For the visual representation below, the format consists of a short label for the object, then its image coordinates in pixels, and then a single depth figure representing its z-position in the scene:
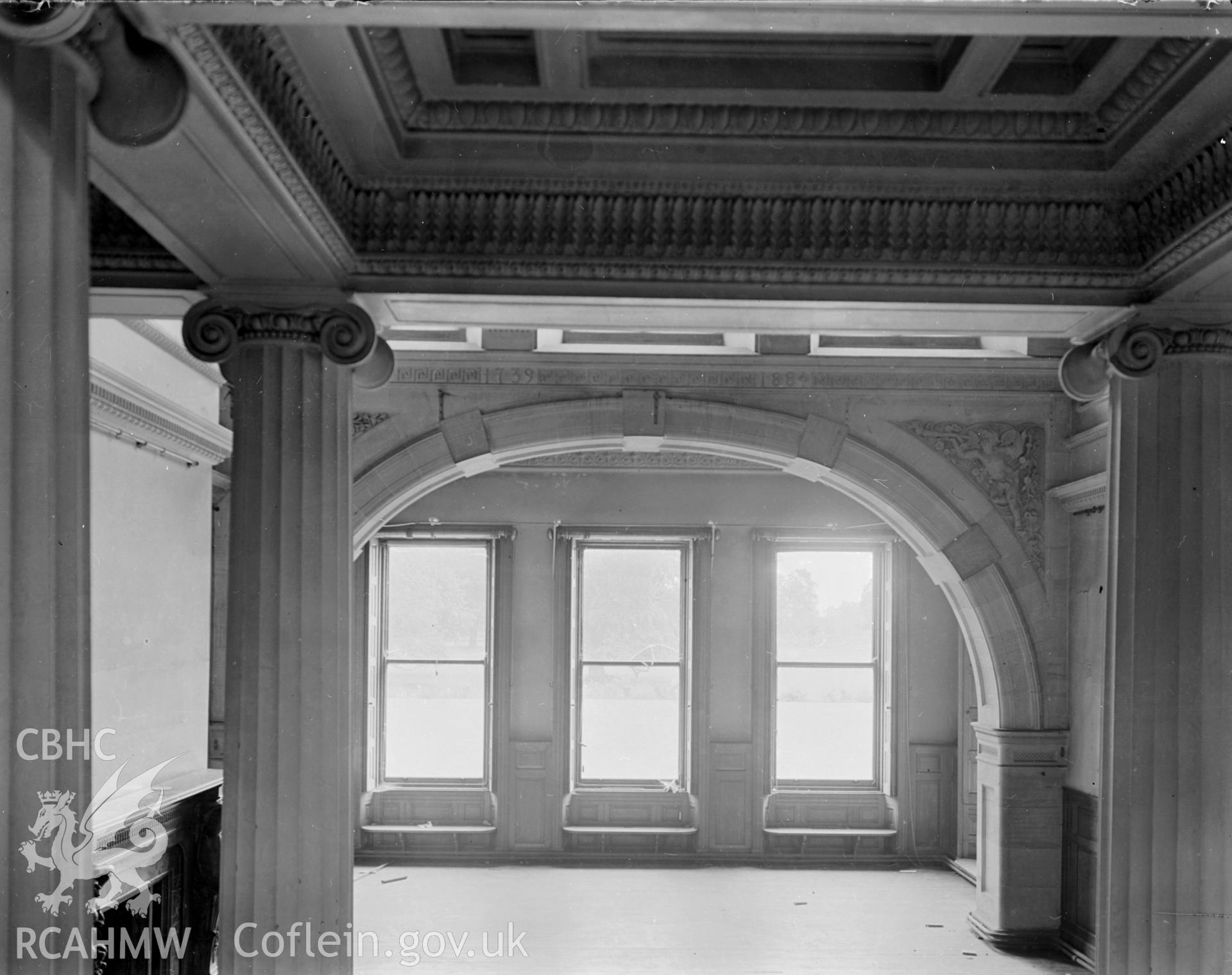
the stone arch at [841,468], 6.47
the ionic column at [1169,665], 2.82
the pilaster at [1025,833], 6.46
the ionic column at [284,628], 2.90
